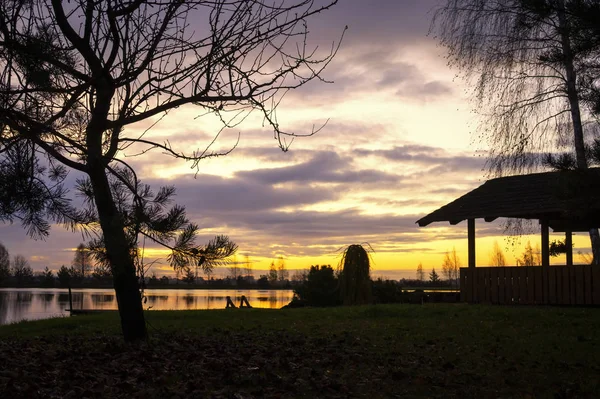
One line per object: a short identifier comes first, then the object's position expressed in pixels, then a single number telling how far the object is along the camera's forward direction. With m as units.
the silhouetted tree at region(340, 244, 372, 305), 21.41
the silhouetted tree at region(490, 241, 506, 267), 76.11
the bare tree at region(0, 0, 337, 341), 6.60
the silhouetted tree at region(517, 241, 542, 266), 52.23
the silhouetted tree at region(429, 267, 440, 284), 60.38
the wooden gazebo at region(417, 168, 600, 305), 17.91
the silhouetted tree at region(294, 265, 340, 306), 24.11
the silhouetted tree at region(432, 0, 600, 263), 17.86
